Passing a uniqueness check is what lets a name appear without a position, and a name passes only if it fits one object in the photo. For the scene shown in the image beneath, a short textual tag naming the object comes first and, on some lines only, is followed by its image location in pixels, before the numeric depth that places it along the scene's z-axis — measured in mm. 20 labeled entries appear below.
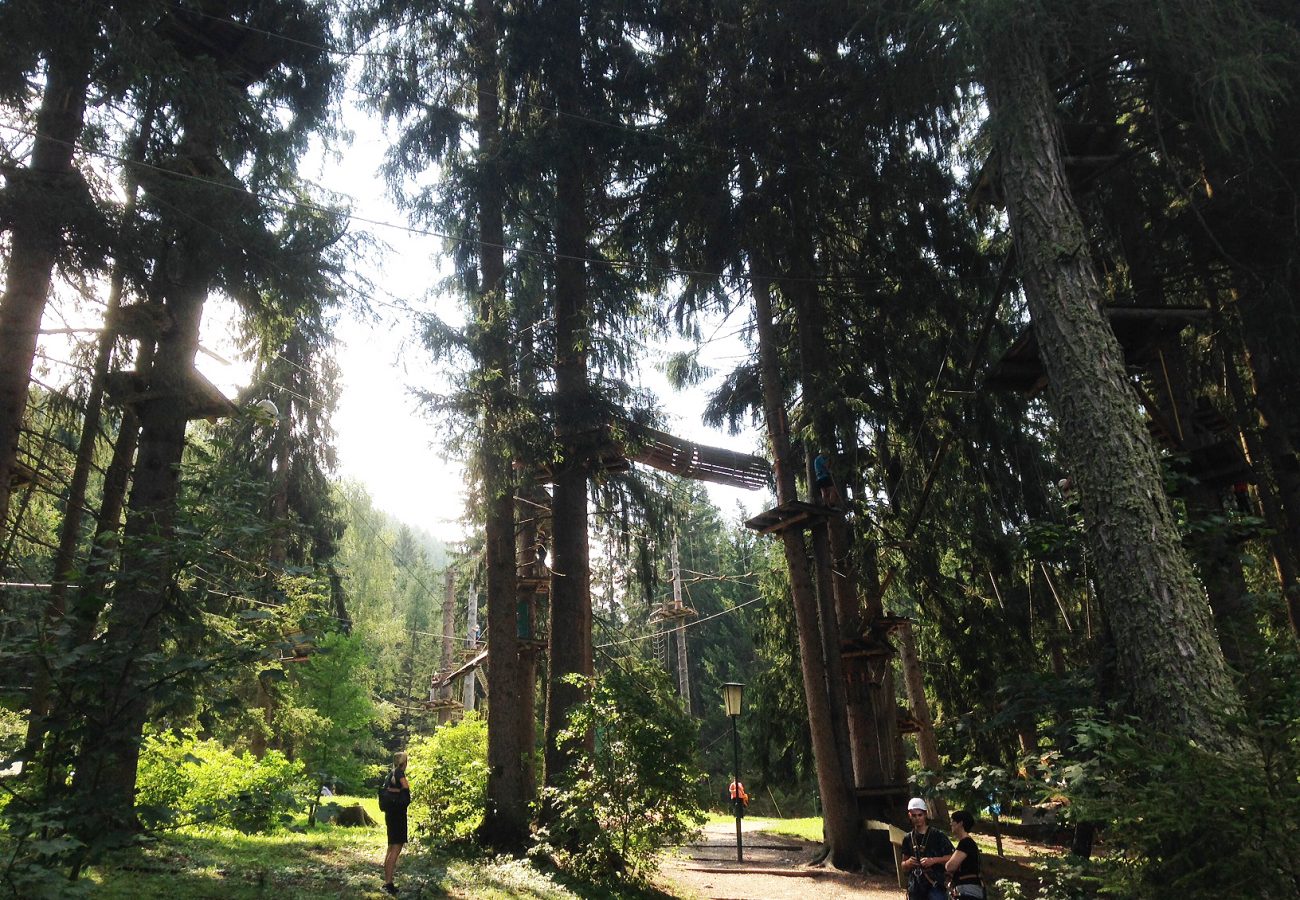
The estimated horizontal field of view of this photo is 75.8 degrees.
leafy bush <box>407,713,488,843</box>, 12492
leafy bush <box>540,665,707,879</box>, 10180
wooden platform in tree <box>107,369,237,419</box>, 8750
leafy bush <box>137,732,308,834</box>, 10359
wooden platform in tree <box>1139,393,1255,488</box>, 9494
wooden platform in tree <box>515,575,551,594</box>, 16438
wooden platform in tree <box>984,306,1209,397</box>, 7965
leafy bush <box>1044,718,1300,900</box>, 4387
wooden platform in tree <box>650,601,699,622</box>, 29016
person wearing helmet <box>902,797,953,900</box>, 7219
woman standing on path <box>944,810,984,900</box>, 6895
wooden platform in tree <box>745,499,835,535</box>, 13125
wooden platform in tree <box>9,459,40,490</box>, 8773
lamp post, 15562
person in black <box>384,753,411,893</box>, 8118
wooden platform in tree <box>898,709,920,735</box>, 15352
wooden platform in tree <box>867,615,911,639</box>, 13562
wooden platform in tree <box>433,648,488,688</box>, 16859
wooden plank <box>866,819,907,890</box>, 9797
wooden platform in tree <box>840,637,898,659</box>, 13297
